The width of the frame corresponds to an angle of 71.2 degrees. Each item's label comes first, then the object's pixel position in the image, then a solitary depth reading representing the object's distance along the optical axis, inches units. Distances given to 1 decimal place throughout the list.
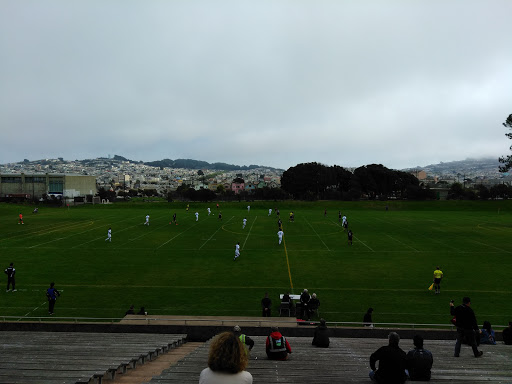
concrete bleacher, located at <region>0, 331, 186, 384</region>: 274.5
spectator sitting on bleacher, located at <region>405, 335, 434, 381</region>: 260.2
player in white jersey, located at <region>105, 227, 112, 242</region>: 1299.1
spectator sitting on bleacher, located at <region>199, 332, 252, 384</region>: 139.3
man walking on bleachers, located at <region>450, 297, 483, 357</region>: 352.9
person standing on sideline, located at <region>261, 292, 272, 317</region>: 568.7
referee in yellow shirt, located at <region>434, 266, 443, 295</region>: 693.3
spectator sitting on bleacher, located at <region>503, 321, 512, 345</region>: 424.8
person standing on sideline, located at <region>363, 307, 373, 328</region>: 530.3
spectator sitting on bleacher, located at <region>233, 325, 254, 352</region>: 317.4
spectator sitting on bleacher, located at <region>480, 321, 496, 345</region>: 428.2
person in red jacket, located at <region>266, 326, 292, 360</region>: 321.7
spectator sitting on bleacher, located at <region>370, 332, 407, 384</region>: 230.2
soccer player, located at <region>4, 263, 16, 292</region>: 711.7
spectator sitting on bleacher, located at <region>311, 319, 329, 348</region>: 403.2
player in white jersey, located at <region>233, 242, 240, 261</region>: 989.8
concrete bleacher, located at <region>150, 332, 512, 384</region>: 257.9
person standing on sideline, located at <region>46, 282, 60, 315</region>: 596.4
